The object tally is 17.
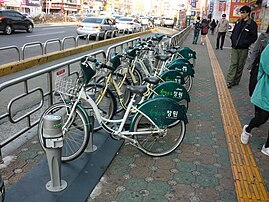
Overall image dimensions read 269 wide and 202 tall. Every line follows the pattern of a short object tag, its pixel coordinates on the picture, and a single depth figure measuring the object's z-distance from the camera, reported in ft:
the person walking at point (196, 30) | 58.35
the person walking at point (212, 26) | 96.58
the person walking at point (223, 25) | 48.23
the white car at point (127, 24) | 88.99
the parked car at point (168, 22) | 158.27
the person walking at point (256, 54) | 15.08
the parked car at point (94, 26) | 62.54
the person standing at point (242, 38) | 20.79
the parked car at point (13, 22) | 61.16
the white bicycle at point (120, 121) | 10.87
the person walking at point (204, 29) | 56.59
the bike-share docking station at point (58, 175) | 8.42
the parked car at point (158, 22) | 168.96
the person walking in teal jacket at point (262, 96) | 11.39
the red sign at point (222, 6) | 114.87
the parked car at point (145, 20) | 129.24
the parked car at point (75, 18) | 160.15
